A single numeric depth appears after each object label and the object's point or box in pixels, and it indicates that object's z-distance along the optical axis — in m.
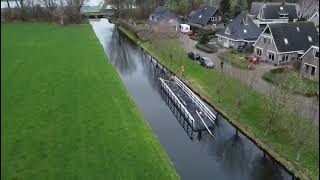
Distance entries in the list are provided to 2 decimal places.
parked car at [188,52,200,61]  33.85
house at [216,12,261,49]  37.72
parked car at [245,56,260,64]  32.37
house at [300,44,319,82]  27.14
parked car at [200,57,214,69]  31.09
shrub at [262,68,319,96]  18.66
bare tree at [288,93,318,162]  16.24
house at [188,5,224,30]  48.70
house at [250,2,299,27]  49.61
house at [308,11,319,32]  42.28
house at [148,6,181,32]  49.07
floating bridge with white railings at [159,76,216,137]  21.35
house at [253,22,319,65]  31.84
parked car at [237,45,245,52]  37.45
